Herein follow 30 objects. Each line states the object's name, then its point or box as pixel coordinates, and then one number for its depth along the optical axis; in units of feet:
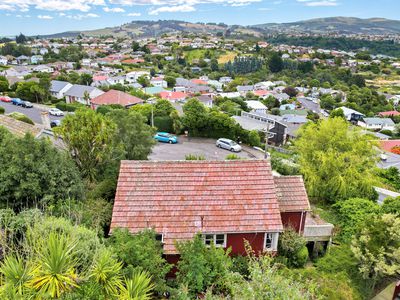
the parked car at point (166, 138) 139.95
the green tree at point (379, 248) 54.52
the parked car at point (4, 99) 191.39
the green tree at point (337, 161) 89.30
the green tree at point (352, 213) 71.52
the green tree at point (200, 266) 47.50
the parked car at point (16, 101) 186.41
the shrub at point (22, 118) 111.75
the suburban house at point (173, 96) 269.17
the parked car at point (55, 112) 171.01
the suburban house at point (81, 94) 232.24
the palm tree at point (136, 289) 35.50
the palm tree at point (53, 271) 32.24
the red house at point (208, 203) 57.00
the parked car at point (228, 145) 134.41
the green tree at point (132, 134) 85.27
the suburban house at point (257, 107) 278.26
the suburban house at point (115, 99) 202.18
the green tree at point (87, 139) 69.87
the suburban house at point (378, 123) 282.97
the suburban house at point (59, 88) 247.29
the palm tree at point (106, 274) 35.91
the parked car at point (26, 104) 184.24
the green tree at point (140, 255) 44.73
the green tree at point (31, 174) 54.58
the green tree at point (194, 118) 148.56
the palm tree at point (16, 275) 32.19
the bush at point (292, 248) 60.23
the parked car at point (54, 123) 141.08
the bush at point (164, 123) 156.35
